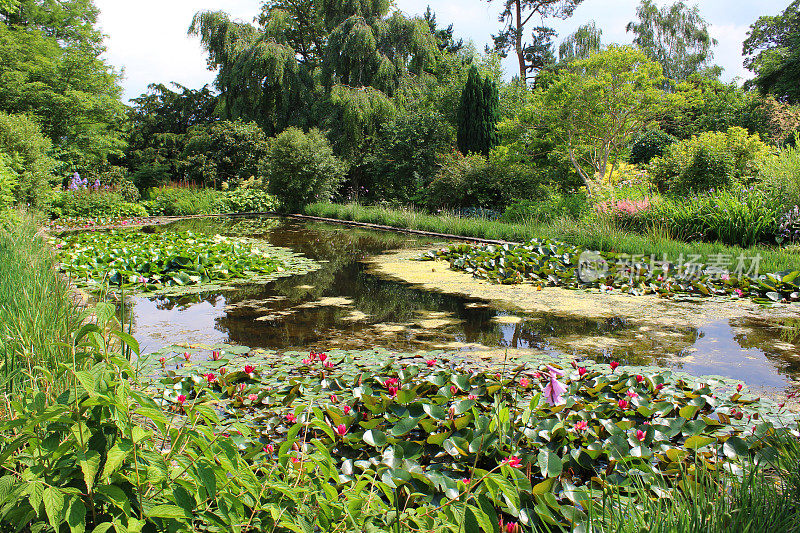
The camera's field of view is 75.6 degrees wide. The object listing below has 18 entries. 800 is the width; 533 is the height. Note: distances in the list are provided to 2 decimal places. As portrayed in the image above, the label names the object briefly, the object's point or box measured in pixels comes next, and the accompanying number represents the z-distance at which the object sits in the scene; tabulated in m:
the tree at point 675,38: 26.70
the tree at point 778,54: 19.22
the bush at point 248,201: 17.76
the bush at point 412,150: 16.28
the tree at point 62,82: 17.69
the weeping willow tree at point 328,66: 18.94
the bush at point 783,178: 7.03
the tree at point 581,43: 24.91
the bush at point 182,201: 15.92
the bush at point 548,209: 10.01
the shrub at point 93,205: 13.24
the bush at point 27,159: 9.94
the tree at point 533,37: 24.95
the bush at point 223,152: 20.50
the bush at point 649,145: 16.25
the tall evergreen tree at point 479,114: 14.41
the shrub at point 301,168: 16.30
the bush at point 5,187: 5.64
